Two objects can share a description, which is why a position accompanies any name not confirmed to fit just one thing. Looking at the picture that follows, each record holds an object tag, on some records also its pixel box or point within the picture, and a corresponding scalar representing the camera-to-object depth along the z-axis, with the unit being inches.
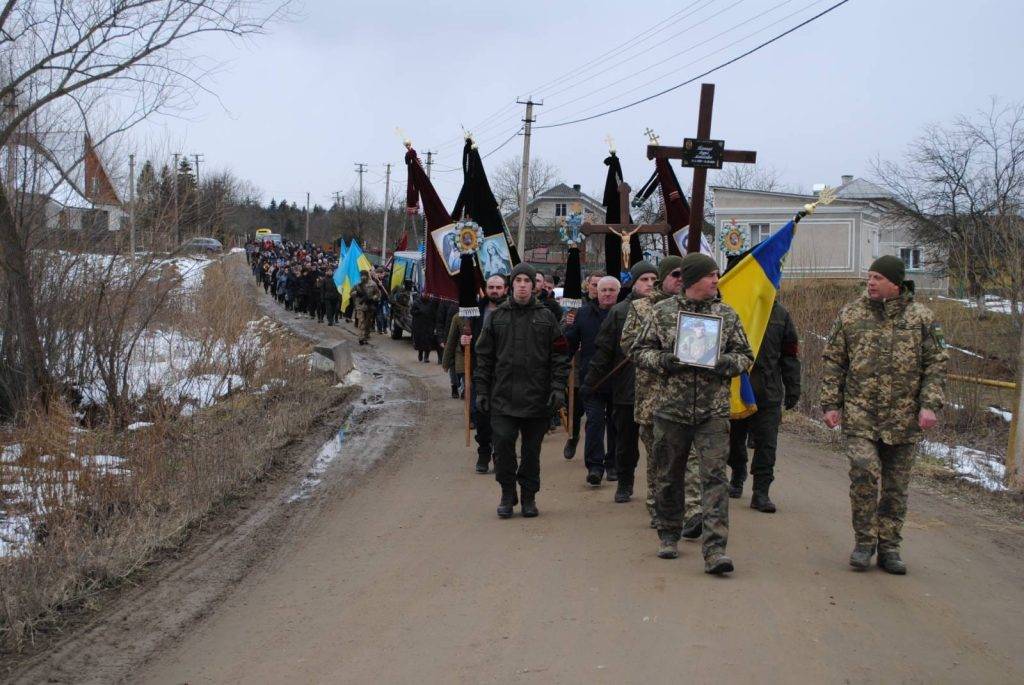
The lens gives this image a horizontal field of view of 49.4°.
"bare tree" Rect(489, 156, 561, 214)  2760.8
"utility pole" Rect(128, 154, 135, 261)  689.6
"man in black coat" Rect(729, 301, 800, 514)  369.7
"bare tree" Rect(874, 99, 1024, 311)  727.7
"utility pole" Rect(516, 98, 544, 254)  1392.7
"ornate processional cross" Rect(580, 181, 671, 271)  572.1
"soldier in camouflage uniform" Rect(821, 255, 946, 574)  279.3
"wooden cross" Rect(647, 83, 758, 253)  530.6
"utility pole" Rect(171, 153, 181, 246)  710.5
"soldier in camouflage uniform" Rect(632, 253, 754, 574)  279.3
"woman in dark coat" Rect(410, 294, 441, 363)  981.8
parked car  737.0
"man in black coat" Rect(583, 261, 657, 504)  377.4
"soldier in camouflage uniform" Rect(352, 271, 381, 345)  1173.7
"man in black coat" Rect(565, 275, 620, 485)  406.6
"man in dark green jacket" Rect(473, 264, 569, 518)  359.3
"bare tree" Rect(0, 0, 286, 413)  604.1
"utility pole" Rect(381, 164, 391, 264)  2517.8
